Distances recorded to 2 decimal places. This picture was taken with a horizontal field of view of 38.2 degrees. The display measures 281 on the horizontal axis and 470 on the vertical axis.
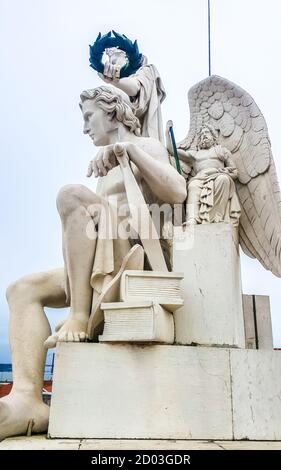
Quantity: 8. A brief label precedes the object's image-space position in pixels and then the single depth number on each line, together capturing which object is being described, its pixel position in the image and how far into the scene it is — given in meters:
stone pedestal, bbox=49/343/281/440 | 2.11
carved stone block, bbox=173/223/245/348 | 2.48
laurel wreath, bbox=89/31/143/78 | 3.92
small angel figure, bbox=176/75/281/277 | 3.05
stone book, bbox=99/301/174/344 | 2.19
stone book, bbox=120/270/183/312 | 2.31
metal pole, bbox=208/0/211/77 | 4.51
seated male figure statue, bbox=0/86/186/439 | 2.37
